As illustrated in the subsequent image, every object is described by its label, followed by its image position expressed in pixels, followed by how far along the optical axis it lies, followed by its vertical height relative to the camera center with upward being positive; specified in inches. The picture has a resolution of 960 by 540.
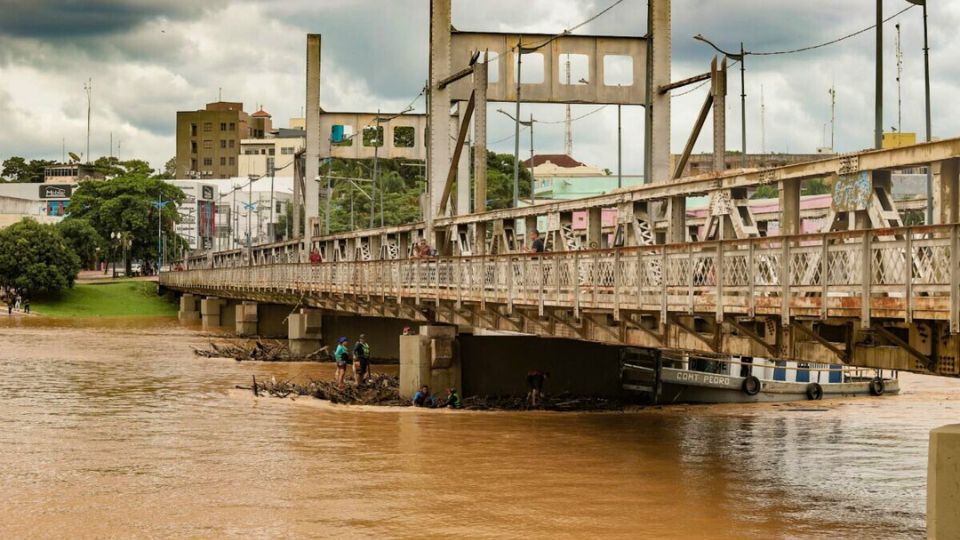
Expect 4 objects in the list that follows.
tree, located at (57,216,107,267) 5108.3 +200.8
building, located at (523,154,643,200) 5433.1 +439.6
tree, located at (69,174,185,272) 5634.8 +331.0
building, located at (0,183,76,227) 6378.0 +413.7
